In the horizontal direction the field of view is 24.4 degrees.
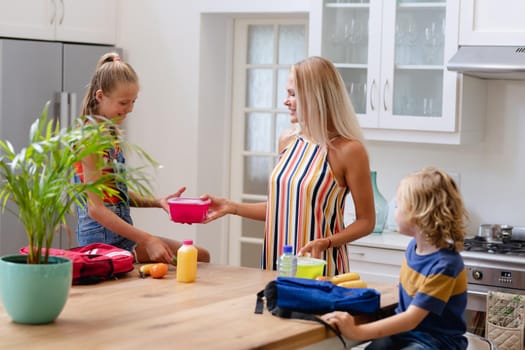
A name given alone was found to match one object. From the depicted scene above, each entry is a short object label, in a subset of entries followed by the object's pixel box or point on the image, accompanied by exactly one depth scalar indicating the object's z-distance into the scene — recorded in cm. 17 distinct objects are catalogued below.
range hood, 548
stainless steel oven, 540
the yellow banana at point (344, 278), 377
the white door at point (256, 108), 712
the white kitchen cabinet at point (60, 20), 629
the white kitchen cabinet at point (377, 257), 583
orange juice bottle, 391
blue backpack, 341
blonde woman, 429
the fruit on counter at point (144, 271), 402
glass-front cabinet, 591
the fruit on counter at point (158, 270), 397
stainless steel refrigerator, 619
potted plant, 316
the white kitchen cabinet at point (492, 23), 566
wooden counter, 300
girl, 421
